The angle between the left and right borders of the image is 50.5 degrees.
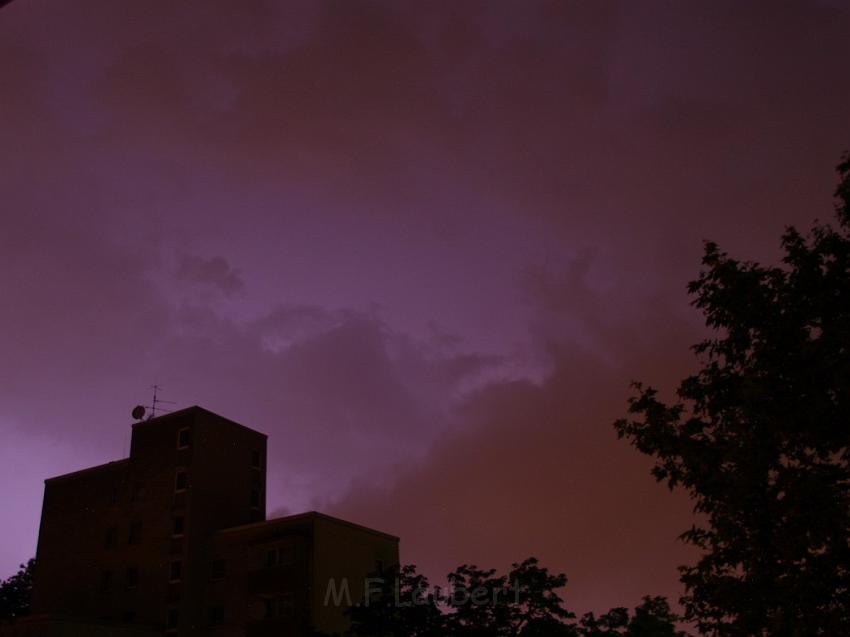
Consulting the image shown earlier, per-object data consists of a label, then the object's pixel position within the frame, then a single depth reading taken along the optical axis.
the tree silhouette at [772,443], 16.22
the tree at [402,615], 41.62
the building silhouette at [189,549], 48.62
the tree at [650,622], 68.44
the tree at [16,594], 72.44
